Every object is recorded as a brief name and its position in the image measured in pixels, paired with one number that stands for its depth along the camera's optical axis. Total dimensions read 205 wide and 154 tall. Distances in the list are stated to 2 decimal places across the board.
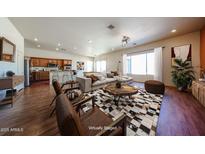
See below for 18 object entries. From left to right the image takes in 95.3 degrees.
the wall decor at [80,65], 9.96
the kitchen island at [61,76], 6.01
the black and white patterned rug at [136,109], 1.58
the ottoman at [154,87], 3.47
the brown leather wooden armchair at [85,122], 0.64
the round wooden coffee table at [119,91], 2.46
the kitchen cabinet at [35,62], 7.27
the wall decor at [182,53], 4.22
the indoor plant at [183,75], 3.91
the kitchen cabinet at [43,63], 7.67
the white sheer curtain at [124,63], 7.27
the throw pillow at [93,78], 4.11
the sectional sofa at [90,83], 3.78
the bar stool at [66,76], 6.55
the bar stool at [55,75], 6.09
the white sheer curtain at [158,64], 5.12
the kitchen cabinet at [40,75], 7.23
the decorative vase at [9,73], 2.85
